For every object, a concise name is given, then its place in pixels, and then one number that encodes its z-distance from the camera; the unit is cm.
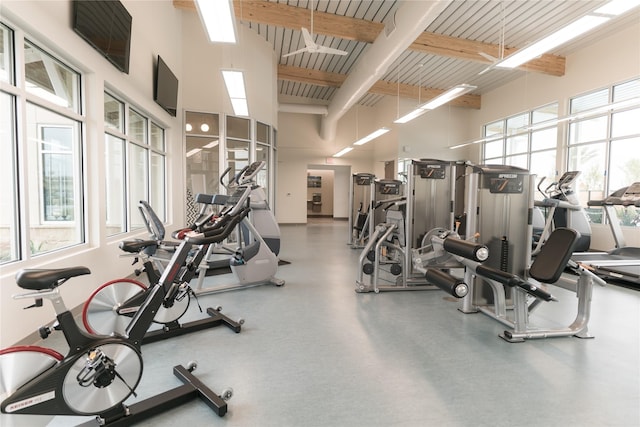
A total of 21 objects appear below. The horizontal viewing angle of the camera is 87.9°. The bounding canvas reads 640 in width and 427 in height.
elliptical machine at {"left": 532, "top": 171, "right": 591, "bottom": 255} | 604
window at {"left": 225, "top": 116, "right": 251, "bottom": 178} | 835
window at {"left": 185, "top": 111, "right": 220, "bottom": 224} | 791
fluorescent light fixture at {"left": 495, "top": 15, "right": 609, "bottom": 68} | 357
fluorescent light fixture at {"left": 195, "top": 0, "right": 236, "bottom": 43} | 317
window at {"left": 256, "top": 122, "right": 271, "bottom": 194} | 904
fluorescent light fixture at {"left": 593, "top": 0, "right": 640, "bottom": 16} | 313
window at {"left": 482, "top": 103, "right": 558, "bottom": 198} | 867
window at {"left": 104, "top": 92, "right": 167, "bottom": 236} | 479
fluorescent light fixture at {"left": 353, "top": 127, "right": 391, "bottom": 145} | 942
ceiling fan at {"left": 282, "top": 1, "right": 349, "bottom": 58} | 533
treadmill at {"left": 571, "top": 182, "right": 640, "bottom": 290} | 477
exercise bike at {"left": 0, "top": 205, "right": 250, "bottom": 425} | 148
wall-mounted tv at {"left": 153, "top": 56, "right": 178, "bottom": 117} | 584
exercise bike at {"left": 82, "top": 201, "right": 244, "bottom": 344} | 246
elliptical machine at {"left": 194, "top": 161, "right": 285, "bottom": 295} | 429
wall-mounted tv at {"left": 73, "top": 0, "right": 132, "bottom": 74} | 338
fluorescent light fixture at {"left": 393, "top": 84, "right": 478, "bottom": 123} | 595
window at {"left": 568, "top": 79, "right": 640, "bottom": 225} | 667
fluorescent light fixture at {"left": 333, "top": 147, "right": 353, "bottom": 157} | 1276
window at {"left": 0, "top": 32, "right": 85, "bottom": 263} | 276
